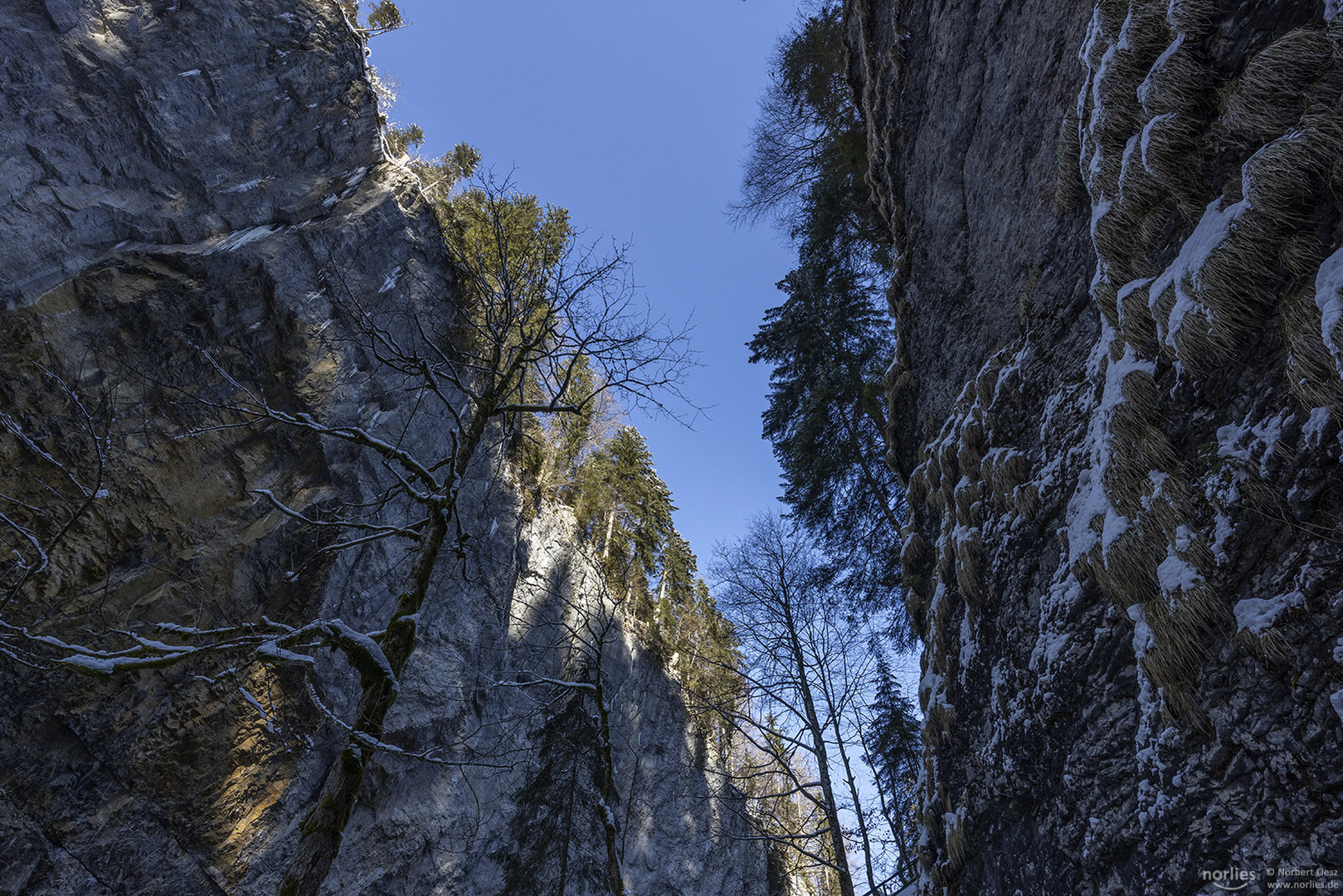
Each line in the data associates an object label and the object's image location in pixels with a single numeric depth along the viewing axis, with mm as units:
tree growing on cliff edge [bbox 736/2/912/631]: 9305
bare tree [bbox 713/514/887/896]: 7801
